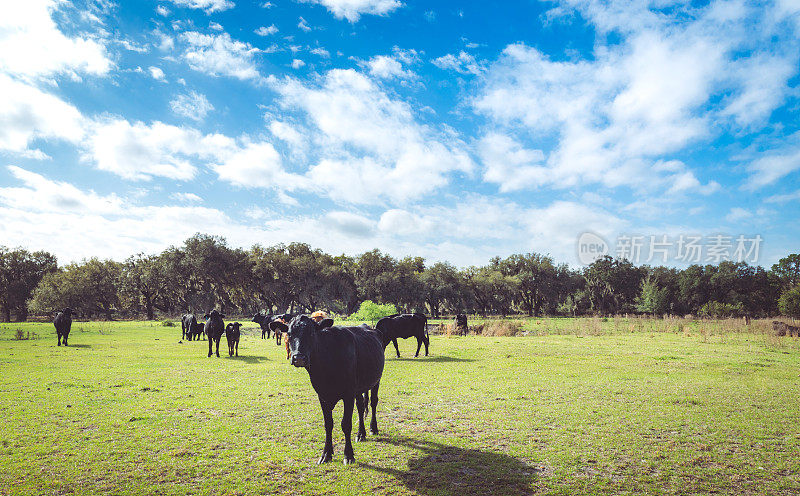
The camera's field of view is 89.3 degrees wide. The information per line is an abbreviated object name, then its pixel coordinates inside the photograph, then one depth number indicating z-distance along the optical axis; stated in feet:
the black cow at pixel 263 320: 97.30
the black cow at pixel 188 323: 97.25
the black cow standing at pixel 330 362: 20.65
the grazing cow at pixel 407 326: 64.54
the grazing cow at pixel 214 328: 67.21
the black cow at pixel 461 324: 111.65
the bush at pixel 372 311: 112.06
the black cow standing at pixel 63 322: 78.59
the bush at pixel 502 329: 107.24
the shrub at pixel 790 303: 147.84
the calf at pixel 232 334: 66.59
